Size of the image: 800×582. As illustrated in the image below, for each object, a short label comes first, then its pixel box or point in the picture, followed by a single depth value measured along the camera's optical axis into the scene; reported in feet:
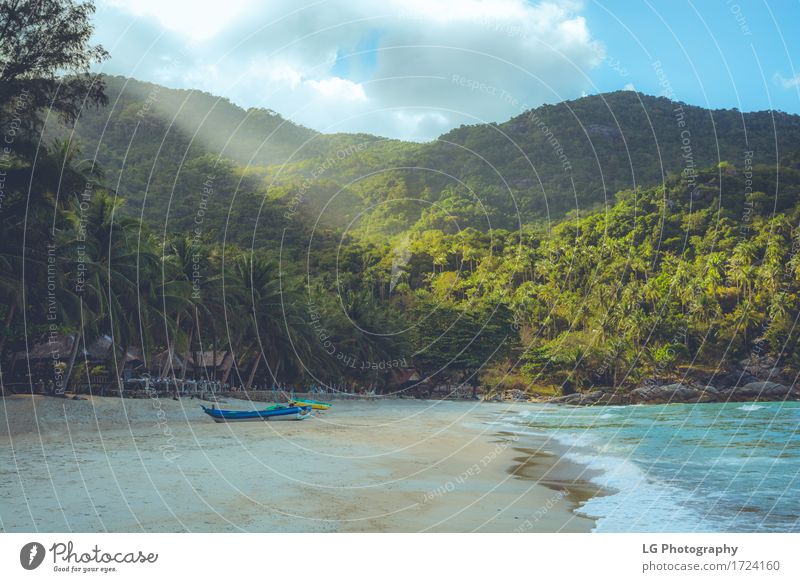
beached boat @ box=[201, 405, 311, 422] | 102.17
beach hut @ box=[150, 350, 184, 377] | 163.74
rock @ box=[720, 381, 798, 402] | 275.80
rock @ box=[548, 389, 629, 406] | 270.67
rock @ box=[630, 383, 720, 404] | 272.31
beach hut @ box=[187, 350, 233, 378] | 186.11
